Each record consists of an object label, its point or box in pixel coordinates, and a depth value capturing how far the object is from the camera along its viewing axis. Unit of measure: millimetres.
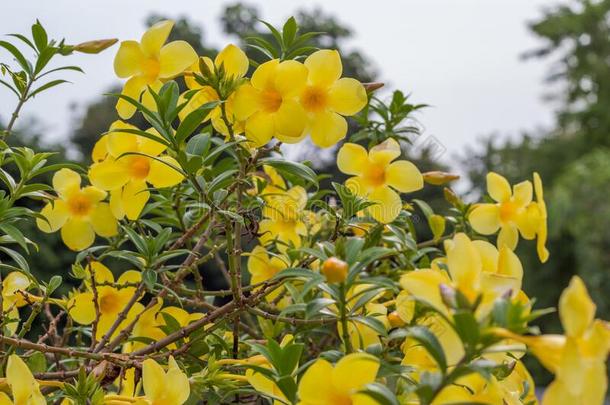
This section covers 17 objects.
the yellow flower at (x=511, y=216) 1162
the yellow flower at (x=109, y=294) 1134
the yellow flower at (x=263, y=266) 1209
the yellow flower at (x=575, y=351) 810
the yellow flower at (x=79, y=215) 1142
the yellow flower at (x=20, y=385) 948
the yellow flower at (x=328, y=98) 1045
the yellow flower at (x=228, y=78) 1047
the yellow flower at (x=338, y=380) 908
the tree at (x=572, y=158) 9359
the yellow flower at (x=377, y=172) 1133
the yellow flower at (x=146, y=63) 1063
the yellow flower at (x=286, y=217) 1201
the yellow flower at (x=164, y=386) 962
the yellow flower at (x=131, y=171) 1056
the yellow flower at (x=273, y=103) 1024
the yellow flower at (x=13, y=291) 1087
